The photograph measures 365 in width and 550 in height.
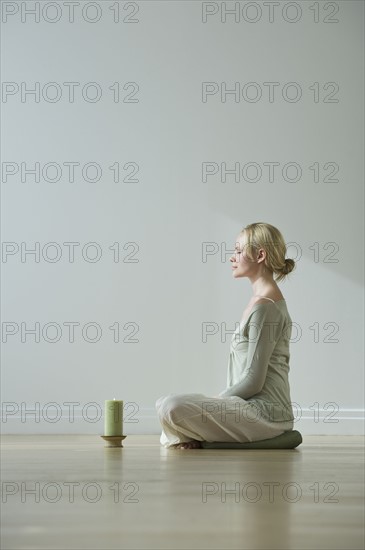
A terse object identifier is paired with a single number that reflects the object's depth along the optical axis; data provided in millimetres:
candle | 3557
